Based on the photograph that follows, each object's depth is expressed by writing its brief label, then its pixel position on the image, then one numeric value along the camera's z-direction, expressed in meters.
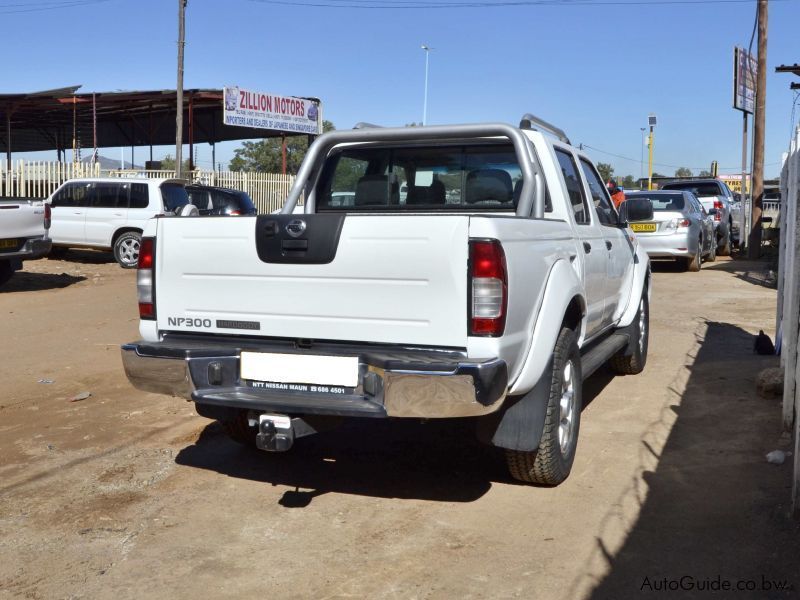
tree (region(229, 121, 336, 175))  62.03
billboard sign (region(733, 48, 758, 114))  23.81
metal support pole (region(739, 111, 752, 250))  22.97
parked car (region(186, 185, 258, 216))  17.00
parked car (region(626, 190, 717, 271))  15.95
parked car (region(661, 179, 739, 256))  20.78
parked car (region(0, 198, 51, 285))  12.73
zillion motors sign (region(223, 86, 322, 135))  25.95
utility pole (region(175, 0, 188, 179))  23.83
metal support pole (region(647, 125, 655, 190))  32.88
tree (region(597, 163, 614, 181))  71.54
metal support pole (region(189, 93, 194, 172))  26.35
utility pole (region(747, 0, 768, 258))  20.58
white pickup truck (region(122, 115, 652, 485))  3.70
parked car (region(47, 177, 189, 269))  16.56
